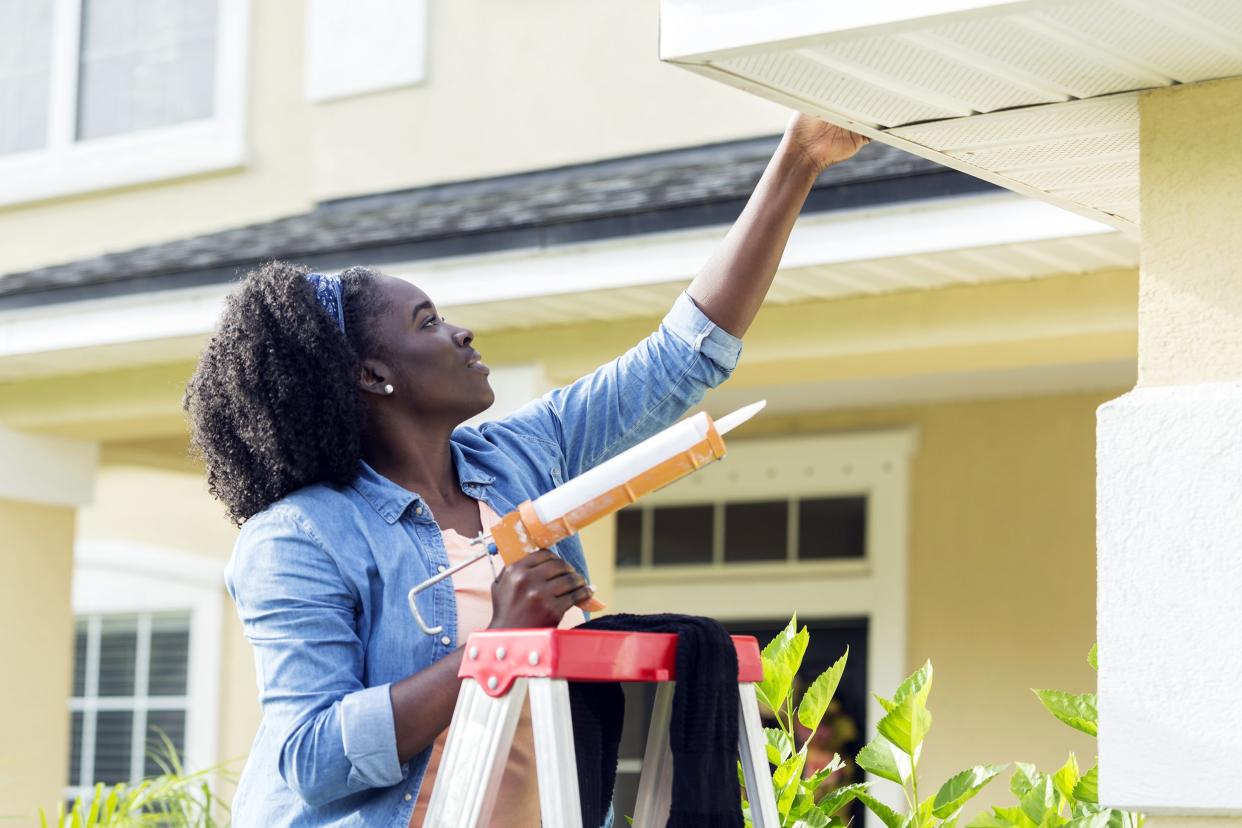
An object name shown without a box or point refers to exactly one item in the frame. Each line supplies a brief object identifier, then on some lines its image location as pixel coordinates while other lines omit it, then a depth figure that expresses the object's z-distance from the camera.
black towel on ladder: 3.88
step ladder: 3.75
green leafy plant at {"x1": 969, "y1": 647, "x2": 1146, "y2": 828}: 5.36
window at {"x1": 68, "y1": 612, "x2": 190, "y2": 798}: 17.81
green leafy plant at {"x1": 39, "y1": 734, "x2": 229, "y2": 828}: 8.99
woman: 4.04
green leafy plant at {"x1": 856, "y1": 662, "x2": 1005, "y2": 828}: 5.52
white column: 3.92
